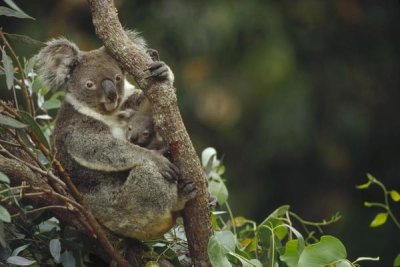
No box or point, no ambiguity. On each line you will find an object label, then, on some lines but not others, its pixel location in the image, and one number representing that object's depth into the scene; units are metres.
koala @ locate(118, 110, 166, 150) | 8.77
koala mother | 8.17
